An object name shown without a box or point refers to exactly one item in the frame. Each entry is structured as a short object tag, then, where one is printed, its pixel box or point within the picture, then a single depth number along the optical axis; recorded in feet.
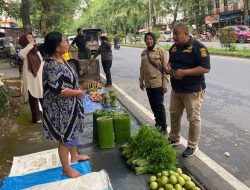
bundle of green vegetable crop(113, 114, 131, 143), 10.34
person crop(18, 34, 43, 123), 12.58
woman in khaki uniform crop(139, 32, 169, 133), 10.75
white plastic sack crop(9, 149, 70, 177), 8.74
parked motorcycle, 37.43
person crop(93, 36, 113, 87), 21.75
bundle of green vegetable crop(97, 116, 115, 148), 10.04
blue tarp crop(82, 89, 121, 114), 14.92
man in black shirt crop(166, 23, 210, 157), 8.80
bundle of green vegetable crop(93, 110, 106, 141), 10.78
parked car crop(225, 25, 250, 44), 61.86
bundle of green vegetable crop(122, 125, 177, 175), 7.98
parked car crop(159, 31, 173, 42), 96.13
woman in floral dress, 7.31
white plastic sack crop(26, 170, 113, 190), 7.23
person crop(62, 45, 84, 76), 20.26
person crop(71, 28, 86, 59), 28.17
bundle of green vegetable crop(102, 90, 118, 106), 15.02
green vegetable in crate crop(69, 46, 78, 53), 26.90
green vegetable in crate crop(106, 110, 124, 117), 10.70
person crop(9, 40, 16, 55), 40.94
